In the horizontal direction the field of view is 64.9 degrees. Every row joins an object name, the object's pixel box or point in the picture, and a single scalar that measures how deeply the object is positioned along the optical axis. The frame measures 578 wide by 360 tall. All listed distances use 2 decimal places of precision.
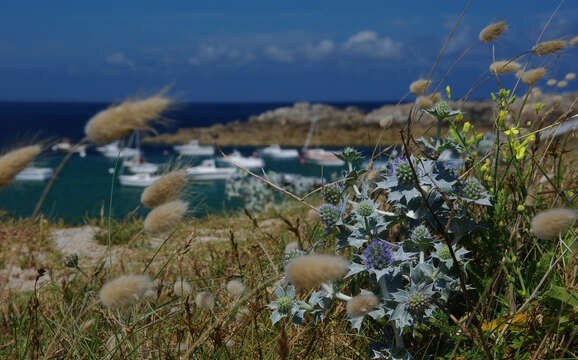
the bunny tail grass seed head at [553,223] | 1.06
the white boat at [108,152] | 40.35
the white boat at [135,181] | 25.67
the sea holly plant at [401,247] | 1.49
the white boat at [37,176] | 27.89
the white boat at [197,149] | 38.09
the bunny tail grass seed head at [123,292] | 1.09
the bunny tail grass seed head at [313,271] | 0.84
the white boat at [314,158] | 32.58
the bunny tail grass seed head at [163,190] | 1.67
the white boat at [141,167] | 27.45
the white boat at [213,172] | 26.28
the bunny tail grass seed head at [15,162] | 1.55
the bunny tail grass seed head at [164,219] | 1.45
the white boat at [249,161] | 28.55
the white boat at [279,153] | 37.81
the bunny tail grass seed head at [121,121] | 1.55
